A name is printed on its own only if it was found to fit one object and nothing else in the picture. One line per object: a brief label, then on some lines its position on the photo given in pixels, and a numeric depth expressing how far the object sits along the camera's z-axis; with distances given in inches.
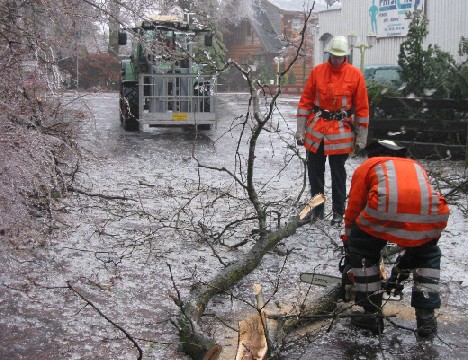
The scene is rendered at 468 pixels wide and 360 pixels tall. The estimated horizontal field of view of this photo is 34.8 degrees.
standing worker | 279.1
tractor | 625.6
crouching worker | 166.6
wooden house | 2067.7
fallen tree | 155.1
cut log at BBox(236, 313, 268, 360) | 146.6
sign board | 1205.7
